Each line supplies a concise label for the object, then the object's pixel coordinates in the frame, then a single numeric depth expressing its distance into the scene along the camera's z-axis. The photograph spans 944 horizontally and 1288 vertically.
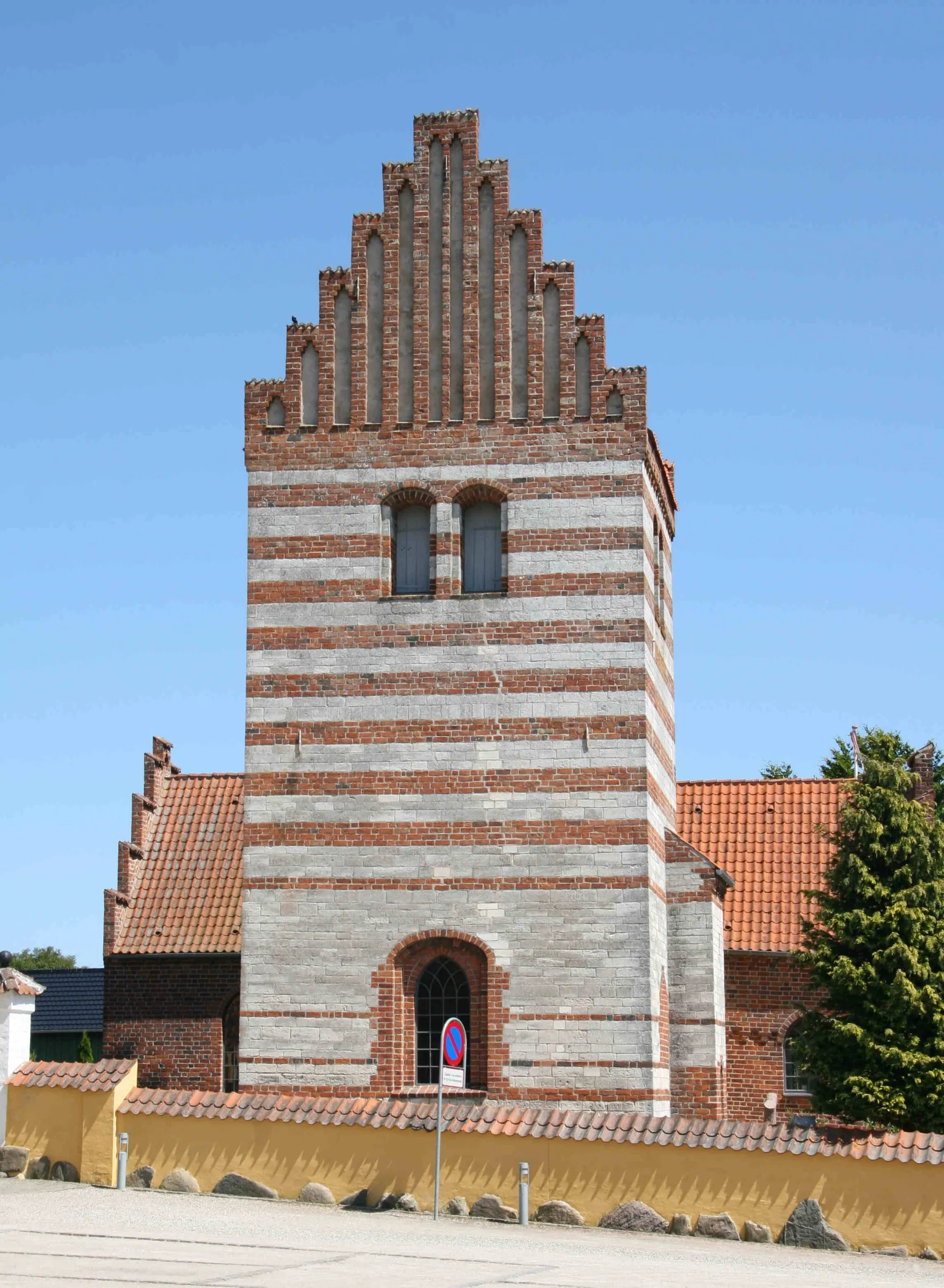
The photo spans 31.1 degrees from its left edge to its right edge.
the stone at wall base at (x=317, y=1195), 19.03
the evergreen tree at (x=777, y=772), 50.47
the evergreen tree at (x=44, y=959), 97.19
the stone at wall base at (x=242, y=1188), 19.25
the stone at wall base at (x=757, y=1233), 17.58
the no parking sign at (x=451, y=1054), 18.19
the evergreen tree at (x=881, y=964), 22.61
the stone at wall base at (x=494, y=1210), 18.39
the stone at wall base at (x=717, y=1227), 17.67
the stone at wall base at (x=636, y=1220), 17.91
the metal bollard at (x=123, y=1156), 19.56
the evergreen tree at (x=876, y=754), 24.66
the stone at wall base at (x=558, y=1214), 18.23
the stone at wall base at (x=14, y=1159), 20.30
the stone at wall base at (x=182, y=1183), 19.53
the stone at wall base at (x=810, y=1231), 17.31
